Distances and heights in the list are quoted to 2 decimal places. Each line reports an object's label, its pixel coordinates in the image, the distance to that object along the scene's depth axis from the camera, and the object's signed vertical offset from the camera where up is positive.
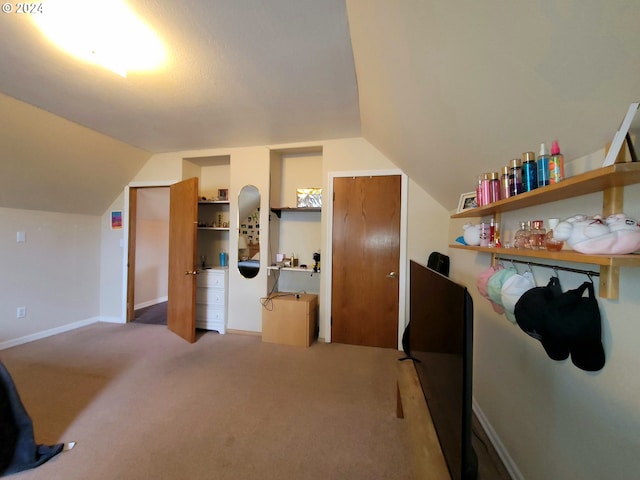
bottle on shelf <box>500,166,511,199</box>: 1.14 +0.29
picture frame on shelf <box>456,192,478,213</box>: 1.72 +0.31
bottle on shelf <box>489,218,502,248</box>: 1.48 +0.06
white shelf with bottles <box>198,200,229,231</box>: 3.67 +0.39
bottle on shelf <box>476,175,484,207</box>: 1.38 +0.28
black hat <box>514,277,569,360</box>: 0.87 -0.29
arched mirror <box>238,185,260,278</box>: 3.22 +0.12
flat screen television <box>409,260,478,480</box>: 0.70 -0.44
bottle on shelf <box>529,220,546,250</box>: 1.05 +0.04
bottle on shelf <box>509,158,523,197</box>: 1.09 +0.31
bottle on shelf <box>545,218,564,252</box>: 0.89 +0.01
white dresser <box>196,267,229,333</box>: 3.26 -0.82
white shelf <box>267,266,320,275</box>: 3.07 -0.37
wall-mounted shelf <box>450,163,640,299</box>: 0.64 +0.19
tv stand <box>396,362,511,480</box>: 0.90 -0.85
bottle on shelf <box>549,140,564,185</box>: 0.87 +0.29
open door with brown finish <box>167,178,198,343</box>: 2.93 -0.25
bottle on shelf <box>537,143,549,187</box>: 0.92 +0.30
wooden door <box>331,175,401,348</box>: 2.84 -0.23
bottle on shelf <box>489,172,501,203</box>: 1.29 +0.31
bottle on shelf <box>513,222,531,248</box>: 1.13 +0.03
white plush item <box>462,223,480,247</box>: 1.59 +0.06
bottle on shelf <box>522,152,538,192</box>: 1.00 +0.31
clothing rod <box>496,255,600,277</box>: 0.88 -0.10
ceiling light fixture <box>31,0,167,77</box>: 1.29 +1.21
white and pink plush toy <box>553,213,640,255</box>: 0.66 +0.03
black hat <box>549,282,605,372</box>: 0.83 -0.28
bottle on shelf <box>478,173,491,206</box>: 1.33 +0.30
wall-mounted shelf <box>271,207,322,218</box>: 3.08 +0.41
